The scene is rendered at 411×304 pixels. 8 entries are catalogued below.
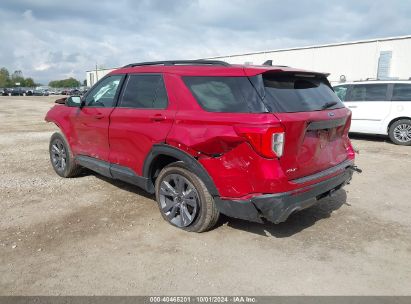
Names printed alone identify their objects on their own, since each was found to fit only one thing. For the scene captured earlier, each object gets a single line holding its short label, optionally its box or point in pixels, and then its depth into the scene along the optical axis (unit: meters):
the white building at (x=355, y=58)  18.14
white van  9.22
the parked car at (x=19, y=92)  58.81
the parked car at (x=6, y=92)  58.34
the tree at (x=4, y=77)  103.32
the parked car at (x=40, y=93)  61.19
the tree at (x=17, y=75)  119.05
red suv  3.24
